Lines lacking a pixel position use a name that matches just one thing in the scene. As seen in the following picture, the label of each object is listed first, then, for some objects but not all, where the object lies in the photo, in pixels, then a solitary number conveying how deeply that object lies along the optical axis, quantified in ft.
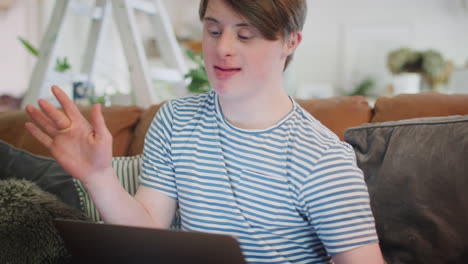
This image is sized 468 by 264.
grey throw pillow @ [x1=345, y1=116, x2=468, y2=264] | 3.10
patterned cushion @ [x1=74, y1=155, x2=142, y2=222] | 4.13
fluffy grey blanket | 3.02
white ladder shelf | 6.48
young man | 2.48
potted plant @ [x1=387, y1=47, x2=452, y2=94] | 12.18
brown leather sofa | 4.23
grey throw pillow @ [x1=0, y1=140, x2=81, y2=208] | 4.23
